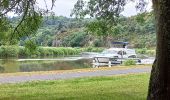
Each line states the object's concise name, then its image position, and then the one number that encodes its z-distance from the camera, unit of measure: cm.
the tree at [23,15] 1358
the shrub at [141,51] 6778
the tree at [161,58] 991
